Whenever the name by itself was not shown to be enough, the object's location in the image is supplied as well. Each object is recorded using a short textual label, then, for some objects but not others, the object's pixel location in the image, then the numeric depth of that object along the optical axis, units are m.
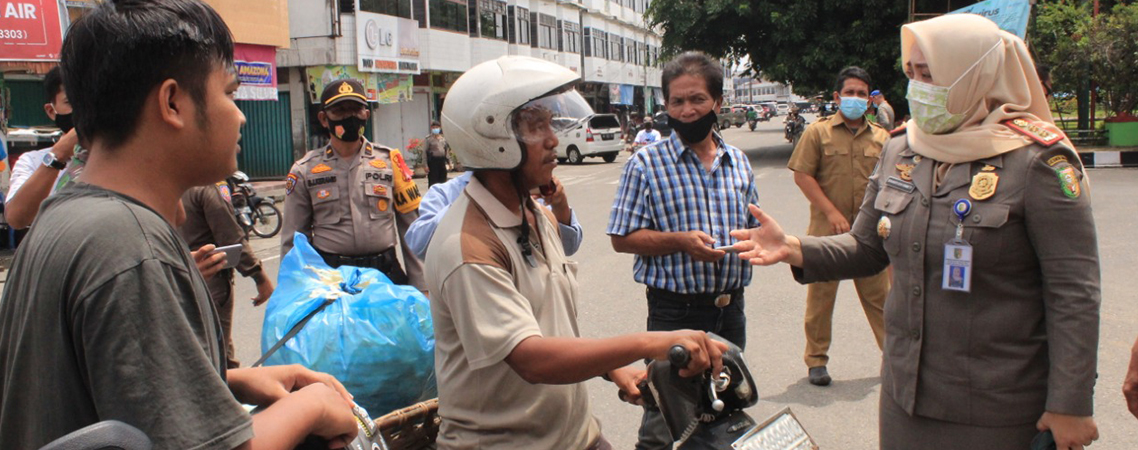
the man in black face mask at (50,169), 3.49
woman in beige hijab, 2.14
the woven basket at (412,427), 2.38
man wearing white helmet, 1.79
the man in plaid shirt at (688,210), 3.41
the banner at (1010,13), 14.50
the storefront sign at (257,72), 18.59
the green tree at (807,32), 21.23
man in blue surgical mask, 4.91
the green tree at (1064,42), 18.31
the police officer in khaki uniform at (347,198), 4.16
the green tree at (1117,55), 17.33
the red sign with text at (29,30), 10.62
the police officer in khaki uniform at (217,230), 3.96
